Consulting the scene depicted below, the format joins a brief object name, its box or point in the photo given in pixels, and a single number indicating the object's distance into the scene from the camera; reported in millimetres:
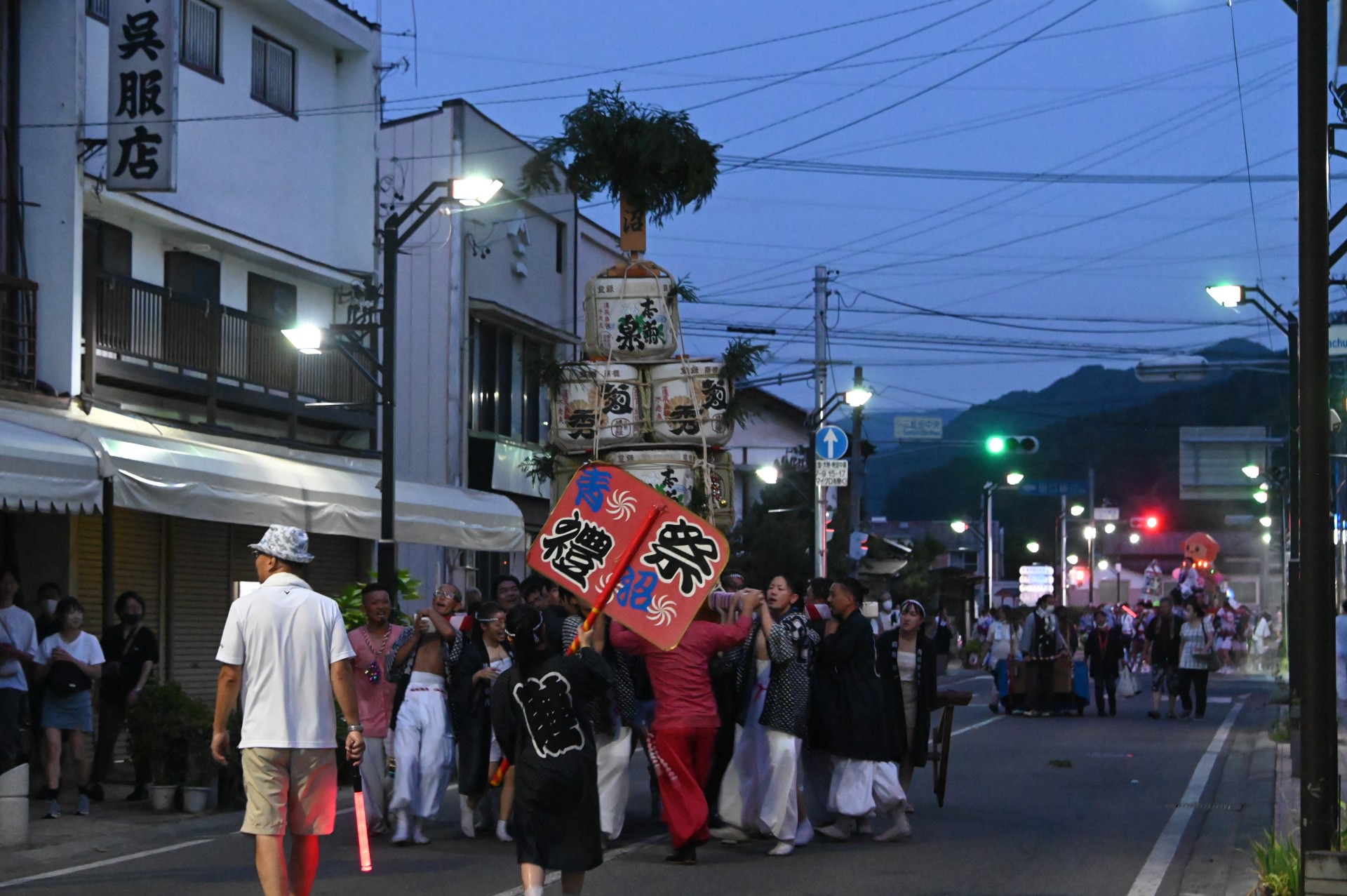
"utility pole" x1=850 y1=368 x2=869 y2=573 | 36312
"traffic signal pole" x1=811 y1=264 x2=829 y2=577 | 34594
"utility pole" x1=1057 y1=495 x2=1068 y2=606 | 67419
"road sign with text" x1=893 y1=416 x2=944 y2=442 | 40188
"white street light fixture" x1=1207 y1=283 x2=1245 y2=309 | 24062
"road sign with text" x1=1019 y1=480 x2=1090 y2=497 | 61800
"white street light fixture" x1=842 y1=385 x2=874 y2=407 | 32062
